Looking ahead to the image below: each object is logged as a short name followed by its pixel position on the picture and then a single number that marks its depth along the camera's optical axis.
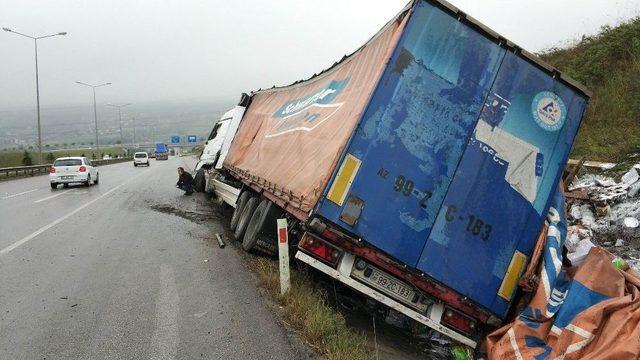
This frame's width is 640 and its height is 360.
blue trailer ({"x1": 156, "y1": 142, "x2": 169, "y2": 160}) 70.00
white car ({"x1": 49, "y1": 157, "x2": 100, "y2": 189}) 20.61
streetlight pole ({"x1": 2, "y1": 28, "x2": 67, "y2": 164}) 33.25
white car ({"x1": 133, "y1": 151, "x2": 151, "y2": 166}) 47.41
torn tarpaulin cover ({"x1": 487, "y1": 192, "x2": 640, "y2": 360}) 4.17
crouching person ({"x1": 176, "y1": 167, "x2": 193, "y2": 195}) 17.30
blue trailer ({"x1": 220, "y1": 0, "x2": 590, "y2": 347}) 5.09
